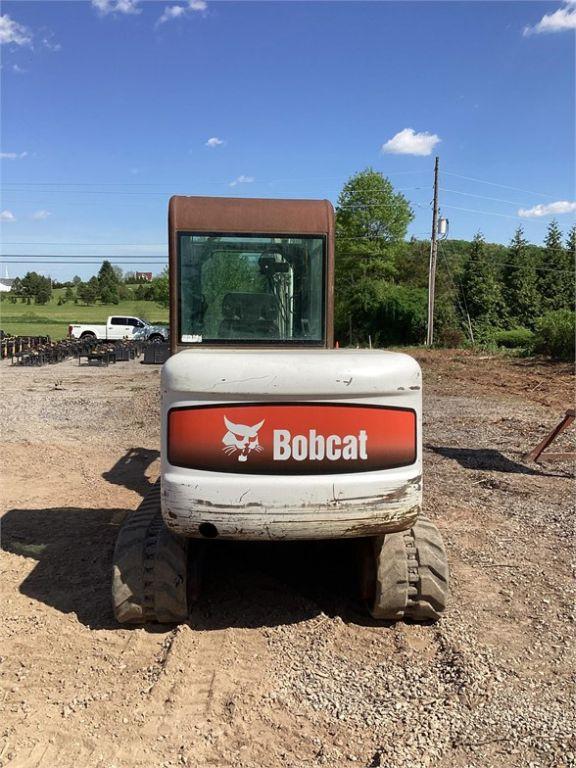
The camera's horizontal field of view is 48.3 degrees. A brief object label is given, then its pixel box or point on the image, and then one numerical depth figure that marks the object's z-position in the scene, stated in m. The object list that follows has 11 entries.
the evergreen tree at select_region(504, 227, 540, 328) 54.31
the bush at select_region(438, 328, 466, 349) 35.75
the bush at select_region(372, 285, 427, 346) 41.03
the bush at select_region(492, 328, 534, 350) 41.28
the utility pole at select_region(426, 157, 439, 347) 33.06
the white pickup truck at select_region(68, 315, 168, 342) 37.03
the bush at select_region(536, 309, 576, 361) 22.27
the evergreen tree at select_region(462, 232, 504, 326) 51.53
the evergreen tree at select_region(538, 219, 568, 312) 55.19
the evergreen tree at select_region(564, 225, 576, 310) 54.88
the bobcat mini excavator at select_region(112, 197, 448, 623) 3.04
